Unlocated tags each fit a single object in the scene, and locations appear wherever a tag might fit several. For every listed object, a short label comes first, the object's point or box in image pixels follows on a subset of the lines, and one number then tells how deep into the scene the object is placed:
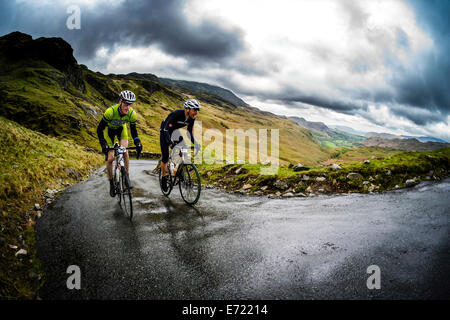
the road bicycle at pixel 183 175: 8.09
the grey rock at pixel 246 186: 11.00
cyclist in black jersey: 8.16
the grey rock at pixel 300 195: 9.13
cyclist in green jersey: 8.08
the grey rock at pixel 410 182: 9.25
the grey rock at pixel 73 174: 13.23
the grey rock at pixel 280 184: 10.09
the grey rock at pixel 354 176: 9.76
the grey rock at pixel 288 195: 9.29
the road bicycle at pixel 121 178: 7.52
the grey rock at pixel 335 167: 10.47
